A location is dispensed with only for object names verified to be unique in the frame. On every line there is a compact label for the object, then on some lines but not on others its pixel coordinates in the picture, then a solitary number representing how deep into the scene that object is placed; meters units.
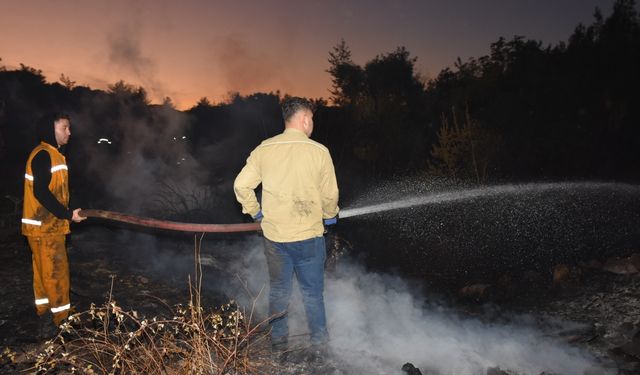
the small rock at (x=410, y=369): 2.96
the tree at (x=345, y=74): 33.56
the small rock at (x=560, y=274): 5.78
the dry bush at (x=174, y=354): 2.44
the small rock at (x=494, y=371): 3.18
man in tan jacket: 2.95
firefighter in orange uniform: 3.42
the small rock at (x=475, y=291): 6.14
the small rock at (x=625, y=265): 5.30
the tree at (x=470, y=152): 12.64
